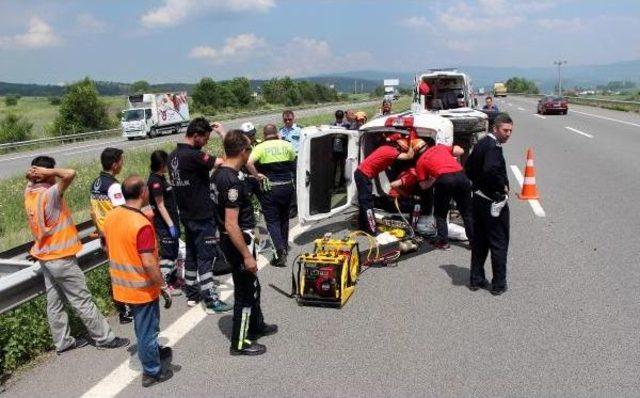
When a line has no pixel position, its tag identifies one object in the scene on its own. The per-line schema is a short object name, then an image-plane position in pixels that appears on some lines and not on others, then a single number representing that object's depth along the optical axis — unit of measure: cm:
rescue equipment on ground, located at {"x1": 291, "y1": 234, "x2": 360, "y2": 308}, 561
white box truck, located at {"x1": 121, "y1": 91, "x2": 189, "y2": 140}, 3622
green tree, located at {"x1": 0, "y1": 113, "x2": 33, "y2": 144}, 4075
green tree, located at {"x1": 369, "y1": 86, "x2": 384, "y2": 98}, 12006
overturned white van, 784
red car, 3600
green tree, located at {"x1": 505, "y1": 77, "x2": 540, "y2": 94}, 12900
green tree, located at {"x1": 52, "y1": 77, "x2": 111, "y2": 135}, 4834
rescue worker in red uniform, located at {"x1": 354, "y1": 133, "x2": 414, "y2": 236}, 774
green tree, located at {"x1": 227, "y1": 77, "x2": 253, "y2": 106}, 8894
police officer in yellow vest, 709
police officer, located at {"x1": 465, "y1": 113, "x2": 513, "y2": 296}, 582
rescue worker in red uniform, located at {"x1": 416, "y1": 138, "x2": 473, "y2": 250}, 730
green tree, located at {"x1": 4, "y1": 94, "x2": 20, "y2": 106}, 10175
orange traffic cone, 1038
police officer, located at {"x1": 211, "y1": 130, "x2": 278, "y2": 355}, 444
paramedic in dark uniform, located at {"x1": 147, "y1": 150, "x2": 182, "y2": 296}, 589
